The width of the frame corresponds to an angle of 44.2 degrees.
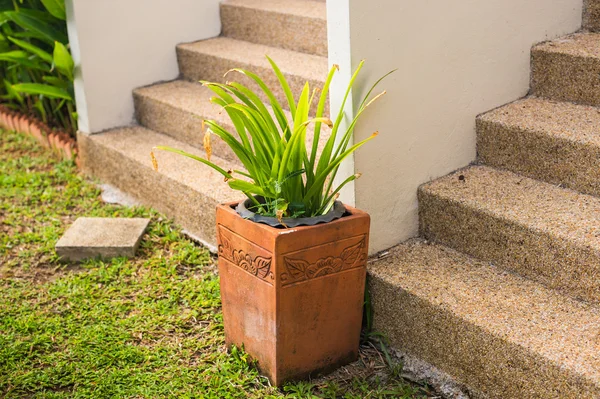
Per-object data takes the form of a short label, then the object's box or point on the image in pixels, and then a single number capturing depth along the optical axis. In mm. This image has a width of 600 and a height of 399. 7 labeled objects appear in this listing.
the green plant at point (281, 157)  2203
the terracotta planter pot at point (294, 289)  2166
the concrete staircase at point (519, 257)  2045
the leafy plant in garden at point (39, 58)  3942
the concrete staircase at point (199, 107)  3254
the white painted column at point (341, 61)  2311
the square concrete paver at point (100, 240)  3131
